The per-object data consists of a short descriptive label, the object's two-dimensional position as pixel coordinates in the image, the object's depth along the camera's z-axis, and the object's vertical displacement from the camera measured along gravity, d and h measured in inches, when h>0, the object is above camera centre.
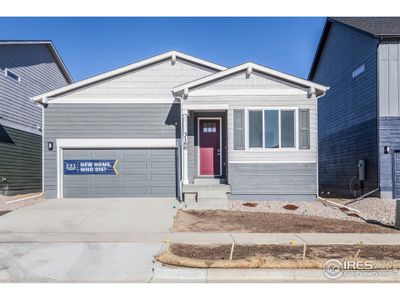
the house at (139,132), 551.5 +28.8
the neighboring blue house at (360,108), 578.9 +76.3
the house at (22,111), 626.5 +74.9
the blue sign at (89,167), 571.5 -26.6
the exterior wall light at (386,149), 574.6 -0.1
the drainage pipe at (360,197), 577.3 -80.4
